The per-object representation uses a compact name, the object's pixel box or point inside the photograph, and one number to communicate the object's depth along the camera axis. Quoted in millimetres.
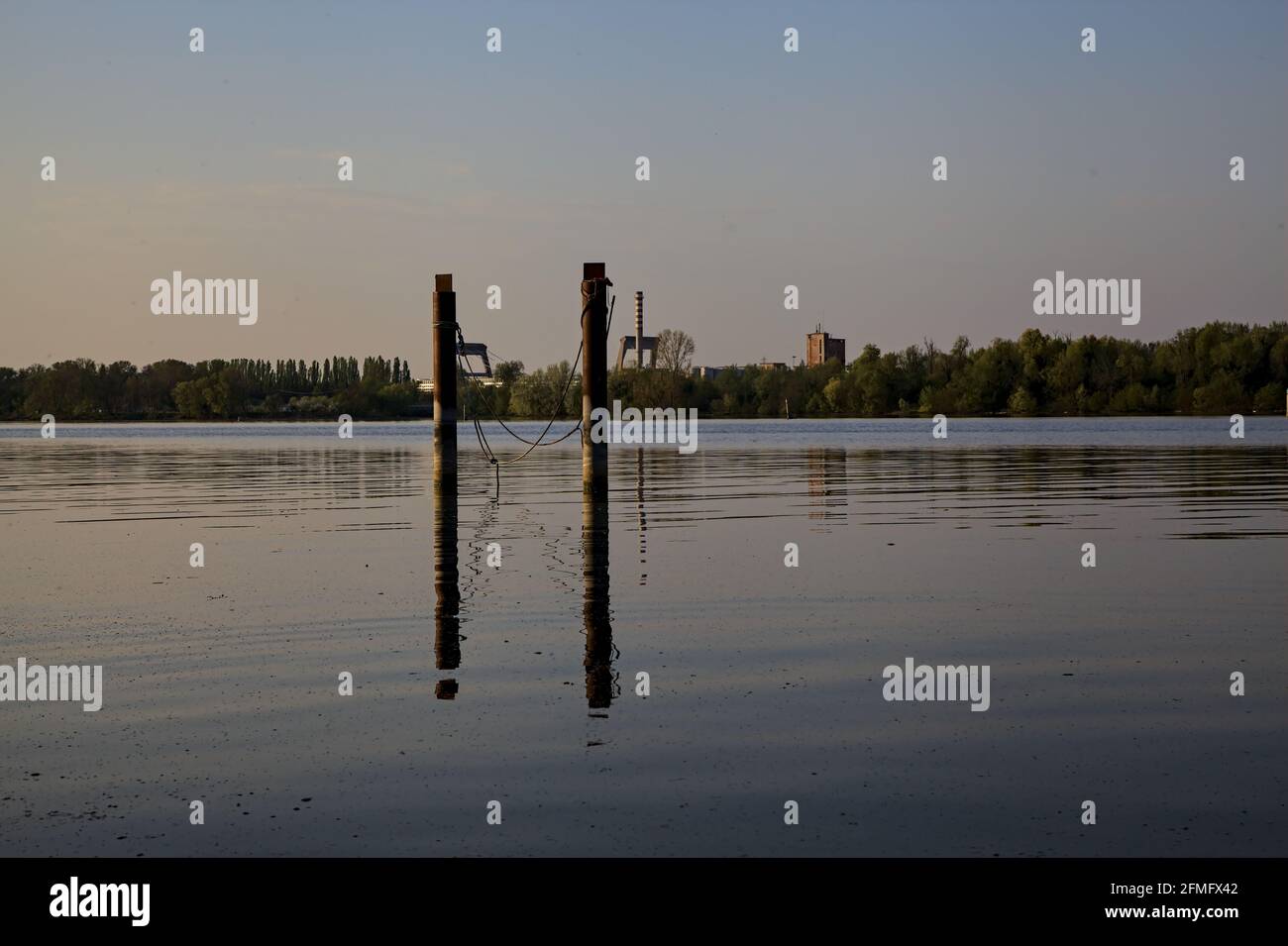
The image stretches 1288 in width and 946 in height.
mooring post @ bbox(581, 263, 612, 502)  28109
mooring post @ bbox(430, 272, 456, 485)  34344
